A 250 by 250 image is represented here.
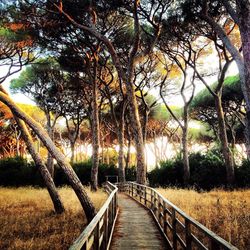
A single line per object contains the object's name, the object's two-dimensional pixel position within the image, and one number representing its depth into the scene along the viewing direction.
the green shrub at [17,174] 25.73
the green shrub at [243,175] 17.23
